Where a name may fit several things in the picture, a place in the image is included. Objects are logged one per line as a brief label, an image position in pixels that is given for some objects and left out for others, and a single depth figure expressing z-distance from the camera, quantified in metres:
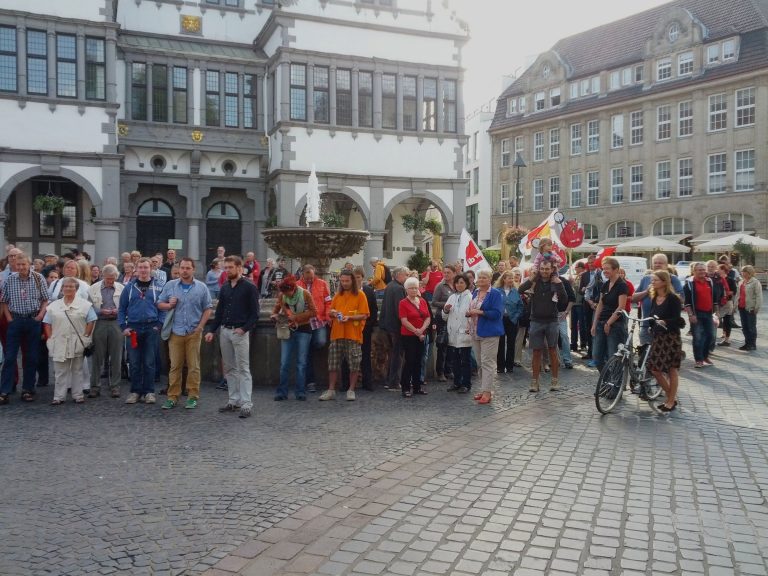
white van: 35.06
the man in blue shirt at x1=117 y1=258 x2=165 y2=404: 9.80
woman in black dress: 9.16
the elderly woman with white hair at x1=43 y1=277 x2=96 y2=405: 9.68
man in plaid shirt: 9.92
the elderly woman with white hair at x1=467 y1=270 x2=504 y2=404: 9.97
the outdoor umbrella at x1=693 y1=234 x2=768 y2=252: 36.78
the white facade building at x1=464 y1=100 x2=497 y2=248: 60.56
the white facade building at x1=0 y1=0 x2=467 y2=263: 25.56
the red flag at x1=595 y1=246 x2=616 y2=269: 13.88
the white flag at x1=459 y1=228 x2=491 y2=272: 15.68
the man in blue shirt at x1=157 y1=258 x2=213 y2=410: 9.41
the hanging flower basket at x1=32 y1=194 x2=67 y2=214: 25.89
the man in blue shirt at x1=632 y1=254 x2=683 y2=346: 10.64
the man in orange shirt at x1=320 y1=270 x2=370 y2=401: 10.21
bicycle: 9.14
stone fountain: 13.41
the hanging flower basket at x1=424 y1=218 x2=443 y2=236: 30.91
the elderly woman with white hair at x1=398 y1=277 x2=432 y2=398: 10.55
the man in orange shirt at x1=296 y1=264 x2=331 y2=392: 10.57
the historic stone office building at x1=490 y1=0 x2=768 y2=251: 43.34
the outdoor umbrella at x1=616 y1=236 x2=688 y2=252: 41.53
